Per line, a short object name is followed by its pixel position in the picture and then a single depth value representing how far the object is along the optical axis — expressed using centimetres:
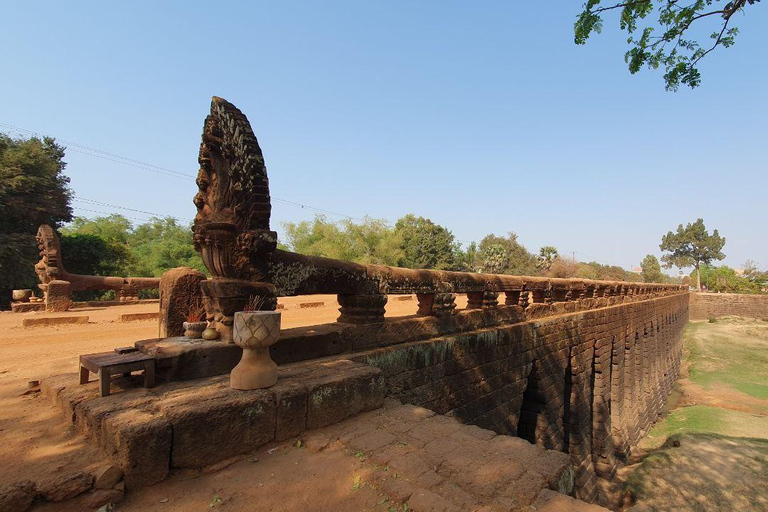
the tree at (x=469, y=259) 5146
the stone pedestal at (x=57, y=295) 999
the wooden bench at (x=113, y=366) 218
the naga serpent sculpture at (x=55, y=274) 1009
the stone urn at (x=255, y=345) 219
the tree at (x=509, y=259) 5059
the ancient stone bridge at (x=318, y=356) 195
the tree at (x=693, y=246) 6838
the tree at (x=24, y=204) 1922
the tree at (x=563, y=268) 4644
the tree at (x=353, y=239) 3715
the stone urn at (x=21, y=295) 1131
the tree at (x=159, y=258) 3074
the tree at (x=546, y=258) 4873
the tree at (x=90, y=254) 2234
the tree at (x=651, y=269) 7406
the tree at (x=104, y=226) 4231
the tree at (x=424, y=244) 4366
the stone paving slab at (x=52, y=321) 764
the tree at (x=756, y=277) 4475
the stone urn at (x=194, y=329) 286
